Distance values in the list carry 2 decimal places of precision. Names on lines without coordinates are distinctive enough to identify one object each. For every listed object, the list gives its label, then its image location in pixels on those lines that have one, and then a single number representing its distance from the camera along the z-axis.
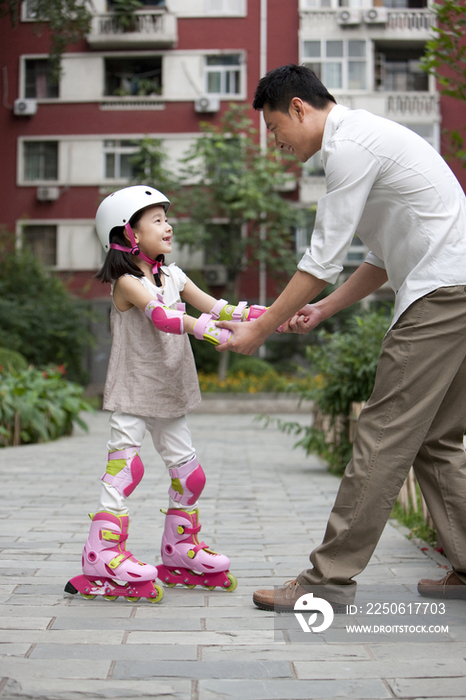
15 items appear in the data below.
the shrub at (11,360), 12.16
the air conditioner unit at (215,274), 24.81
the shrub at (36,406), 9.02
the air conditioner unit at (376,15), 24.16
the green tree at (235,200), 21.55
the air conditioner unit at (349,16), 24.36
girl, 2.96
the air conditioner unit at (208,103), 24.56
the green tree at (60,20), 14.28
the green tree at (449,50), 5.14
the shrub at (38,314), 18.56
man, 2.61
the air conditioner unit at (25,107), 25.09
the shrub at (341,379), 6.19
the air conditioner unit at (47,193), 25.36
